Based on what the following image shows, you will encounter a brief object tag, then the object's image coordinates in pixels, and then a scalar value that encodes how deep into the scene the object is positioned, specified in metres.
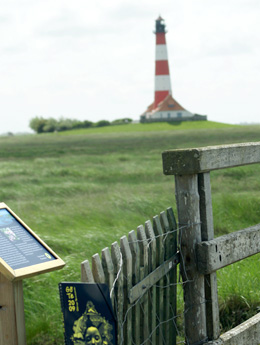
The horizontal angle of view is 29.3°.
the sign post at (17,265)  3.20
